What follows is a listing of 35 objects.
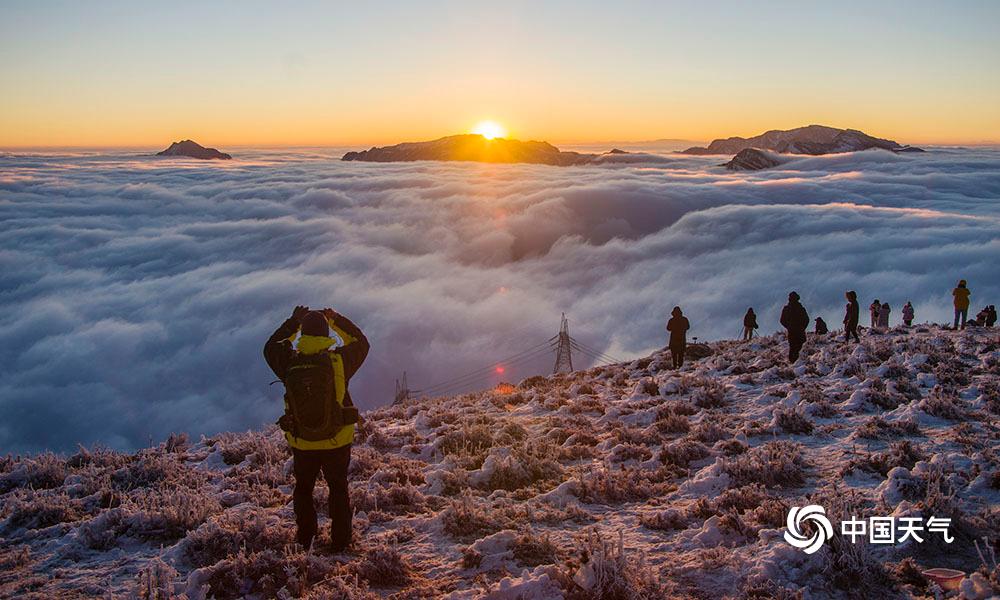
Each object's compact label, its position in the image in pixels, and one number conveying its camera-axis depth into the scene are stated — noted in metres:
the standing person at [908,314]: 18.99
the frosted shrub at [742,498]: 5.06
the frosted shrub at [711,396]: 9.38
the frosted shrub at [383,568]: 4.21
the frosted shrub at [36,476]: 6.84
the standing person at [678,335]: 14.05
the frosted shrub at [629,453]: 7.03
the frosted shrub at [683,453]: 6.68
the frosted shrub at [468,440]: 7.91
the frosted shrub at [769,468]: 5.68
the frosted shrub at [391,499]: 5.77
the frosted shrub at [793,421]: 7.38
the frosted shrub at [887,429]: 6.74
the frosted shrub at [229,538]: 4.61
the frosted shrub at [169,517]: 5.17
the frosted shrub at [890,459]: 5.66
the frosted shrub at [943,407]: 7.33
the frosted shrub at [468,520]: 5.09
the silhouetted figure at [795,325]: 12.19
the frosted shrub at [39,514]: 5.52
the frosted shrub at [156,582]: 3.77
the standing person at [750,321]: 17.27
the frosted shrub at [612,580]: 3.64
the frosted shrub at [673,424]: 8.06
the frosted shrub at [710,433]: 7.41
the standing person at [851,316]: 14.33
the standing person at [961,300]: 16.97
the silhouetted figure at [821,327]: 18.33
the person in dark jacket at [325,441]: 4.25
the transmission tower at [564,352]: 40.72
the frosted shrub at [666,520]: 4.95
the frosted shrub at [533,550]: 4.44
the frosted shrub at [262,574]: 4.03
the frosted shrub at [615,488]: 5.81
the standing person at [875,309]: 18.78
